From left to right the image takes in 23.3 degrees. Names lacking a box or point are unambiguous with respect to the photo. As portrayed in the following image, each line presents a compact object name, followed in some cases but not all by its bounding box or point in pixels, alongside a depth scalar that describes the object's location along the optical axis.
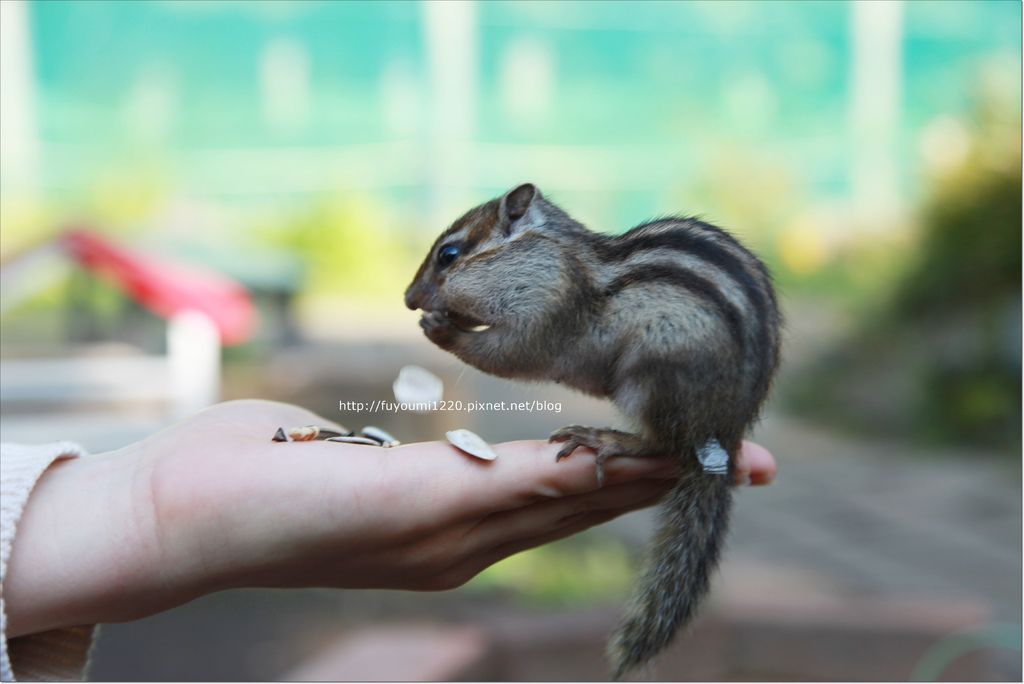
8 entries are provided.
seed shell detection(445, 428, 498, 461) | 0.64
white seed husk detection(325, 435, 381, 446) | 0.66
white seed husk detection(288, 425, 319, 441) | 0.67
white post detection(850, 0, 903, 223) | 4.16
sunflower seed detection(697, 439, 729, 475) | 0.65
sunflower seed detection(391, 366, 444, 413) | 0.64
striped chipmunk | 0.64
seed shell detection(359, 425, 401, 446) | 0.67
